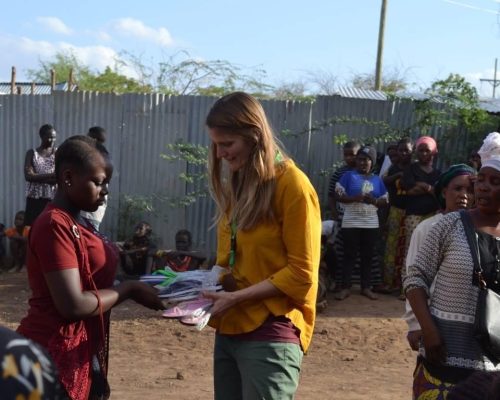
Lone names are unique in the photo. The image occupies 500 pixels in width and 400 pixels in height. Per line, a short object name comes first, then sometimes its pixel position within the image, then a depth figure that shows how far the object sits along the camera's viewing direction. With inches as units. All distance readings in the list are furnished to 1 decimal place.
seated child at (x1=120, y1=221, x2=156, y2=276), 388.2
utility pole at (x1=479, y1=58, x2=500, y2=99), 1296.8
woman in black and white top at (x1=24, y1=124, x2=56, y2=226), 371.2
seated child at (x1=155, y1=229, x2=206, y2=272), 364.8
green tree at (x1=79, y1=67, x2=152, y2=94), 760.3
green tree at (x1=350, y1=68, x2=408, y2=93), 1117.2
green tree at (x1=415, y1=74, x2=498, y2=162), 424.2
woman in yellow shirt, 121.5
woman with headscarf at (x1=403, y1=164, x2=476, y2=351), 151.6
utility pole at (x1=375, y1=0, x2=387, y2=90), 873.5
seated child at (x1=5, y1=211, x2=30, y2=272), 436.8
